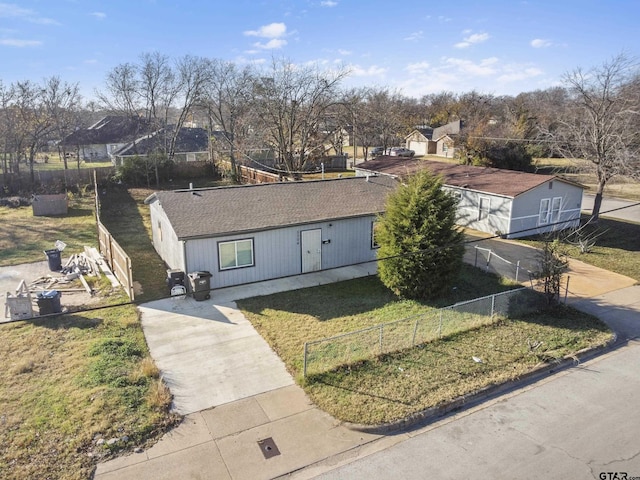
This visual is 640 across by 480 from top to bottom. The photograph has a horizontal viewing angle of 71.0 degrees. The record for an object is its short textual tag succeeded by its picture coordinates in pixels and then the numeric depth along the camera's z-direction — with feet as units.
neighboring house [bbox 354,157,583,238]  73.77
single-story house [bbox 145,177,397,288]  50.01
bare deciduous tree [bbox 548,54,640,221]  76.07
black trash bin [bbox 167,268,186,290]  47.91
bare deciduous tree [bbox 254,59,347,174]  114.42
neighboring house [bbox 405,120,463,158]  199.72
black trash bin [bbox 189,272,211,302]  47.42
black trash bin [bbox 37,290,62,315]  42.73
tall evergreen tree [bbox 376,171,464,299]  46.55
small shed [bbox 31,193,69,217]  85.92
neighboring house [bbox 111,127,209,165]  145.38
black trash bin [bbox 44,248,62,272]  55.93
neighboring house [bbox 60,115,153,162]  181.37
